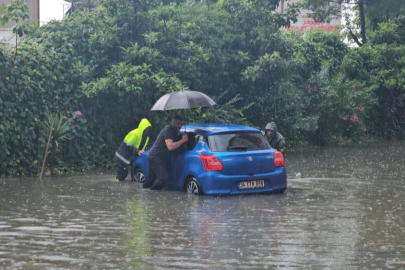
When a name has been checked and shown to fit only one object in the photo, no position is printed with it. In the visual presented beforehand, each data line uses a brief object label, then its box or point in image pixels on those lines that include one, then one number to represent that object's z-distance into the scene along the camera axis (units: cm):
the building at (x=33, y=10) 4401
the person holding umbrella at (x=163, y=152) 1600
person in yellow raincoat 1773
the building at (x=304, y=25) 6077
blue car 1505
